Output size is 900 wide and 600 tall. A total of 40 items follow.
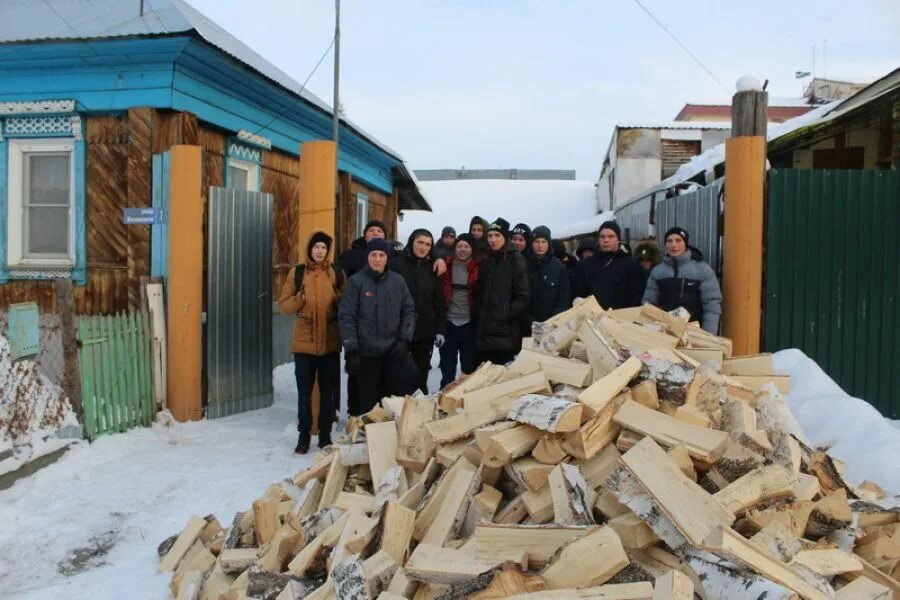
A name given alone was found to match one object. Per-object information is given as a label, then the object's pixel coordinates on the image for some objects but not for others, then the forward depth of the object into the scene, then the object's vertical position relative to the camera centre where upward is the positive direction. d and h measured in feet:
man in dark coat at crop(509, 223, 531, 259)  23.31 +1.24
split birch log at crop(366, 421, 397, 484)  12.74 -3.02
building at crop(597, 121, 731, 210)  92.79 +15.94
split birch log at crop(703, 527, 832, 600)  7.57 -2.90
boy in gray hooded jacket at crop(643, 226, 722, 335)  19.60 -0.11
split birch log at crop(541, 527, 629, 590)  7.82 -3.01
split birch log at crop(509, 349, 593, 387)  12.32 -1.55
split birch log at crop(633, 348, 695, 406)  11.69 -1.53
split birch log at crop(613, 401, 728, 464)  10.10 -2.13
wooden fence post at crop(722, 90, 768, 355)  20.02 +1.56
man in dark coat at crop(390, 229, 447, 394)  21.68 -0.27
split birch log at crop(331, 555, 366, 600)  8.95 -3.76
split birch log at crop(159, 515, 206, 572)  12.54 -4.70
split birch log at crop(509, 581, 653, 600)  7.27 -3.10
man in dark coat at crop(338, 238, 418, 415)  19.07 -1.24
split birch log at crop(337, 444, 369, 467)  13.26 -3.23
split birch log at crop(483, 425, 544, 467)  10.32 -2.35
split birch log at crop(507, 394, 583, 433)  10.12 -1.89
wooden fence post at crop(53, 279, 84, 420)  18.13 -1.97
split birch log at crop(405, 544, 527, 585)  8.60 -3.40
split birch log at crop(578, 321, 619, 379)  12.35 -1.25
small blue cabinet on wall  16.83 -1.39
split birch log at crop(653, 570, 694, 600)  6.82 -2.86
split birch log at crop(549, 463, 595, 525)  9.26 -2.79
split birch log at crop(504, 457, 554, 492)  10.18 -2.71
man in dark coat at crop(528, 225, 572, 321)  21.71 -0.12
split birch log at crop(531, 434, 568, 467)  10.32 -2.41
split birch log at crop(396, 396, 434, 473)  12.06 -2.69
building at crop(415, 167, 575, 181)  179.52 +25.79
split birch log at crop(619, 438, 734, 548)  8.51 -2.55
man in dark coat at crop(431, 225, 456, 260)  25.64 +1.30
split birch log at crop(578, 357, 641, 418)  10.56 -1.62
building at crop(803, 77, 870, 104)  105.81 +28.62
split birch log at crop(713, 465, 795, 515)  9.27 -2.66
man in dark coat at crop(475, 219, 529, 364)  20.86 -0.64
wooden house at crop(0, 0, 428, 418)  25.11 +4.95
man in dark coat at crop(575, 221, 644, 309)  21.03 +0.12
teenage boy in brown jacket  19.97 -1.46
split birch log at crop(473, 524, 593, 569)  8.80 -3.17
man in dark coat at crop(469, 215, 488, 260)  22.98 +1.33
